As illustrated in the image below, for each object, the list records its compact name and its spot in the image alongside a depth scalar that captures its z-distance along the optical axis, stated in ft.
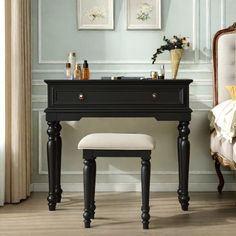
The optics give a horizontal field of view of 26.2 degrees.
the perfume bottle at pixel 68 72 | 12.74
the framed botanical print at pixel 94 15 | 13.71
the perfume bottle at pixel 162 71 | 12.89
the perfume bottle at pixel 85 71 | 12.50
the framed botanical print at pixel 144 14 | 13.74
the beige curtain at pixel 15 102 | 12.12
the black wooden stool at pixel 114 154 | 10.04
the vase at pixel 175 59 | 13.34
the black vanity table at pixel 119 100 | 11.52
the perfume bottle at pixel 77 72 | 12.49
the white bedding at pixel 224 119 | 10.82
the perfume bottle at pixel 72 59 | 12.99
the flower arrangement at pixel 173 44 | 13.41
